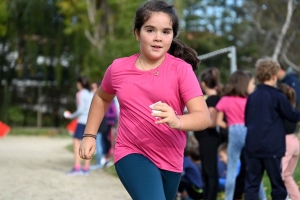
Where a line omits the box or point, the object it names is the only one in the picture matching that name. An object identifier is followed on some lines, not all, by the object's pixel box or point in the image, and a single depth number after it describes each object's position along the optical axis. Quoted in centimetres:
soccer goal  1234
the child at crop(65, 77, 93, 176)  1193
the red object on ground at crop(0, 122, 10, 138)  1699
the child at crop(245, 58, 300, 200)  711
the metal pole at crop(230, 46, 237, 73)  1234
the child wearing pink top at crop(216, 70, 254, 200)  825
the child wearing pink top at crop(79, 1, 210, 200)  430
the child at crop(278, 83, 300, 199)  795
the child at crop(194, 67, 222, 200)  815
